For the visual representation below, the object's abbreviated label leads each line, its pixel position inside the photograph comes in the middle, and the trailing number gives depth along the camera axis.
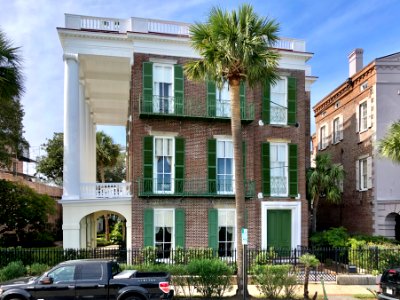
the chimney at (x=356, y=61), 26.50
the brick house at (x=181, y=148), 19.19
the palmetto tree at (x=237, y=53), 13.48
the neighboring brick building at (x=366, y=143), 22.16
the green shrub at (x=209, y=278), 13.97
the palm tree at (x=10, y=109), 17.06
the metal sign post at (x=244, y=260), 13.04
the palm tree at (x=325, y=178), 21.67
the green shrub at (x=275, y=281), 14.00
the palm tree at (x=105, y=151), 39.09
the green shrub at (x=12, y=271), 14.77
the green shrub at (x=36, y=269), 15.62
